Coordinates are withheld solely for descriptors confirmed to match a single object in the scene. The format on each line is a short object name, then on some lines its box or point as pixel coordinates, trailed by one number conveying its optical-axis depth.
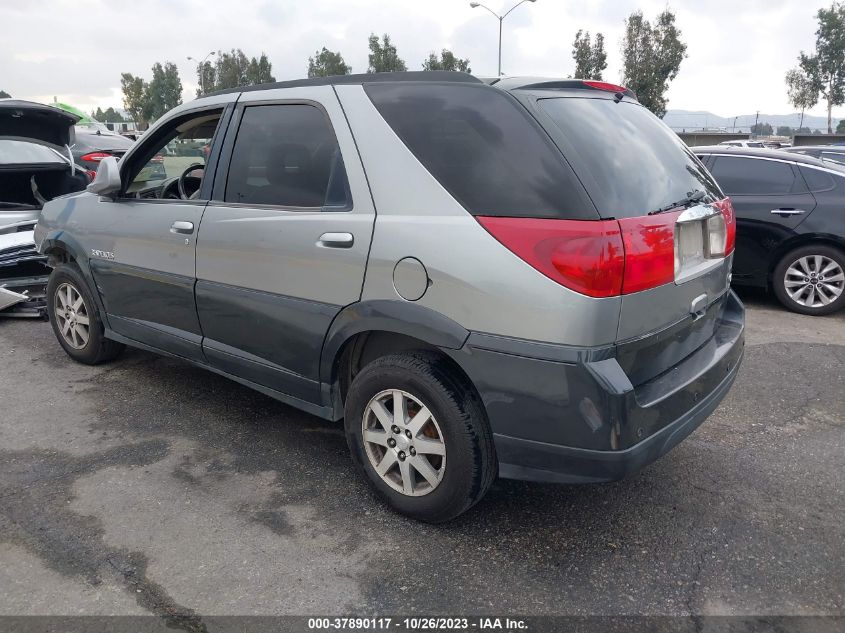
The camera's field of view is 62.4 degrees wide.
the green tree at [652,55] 38.92
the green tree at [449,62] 50.72
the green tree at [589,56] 40.78
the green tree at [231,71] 58.88
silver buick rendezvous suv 2.40
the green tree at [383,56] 50.19
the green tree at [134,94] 66.50
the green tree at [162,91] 61.75
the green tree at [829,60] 47.88
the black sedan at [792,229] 6.45
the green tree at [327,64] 52.25
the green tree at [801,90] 51.16
